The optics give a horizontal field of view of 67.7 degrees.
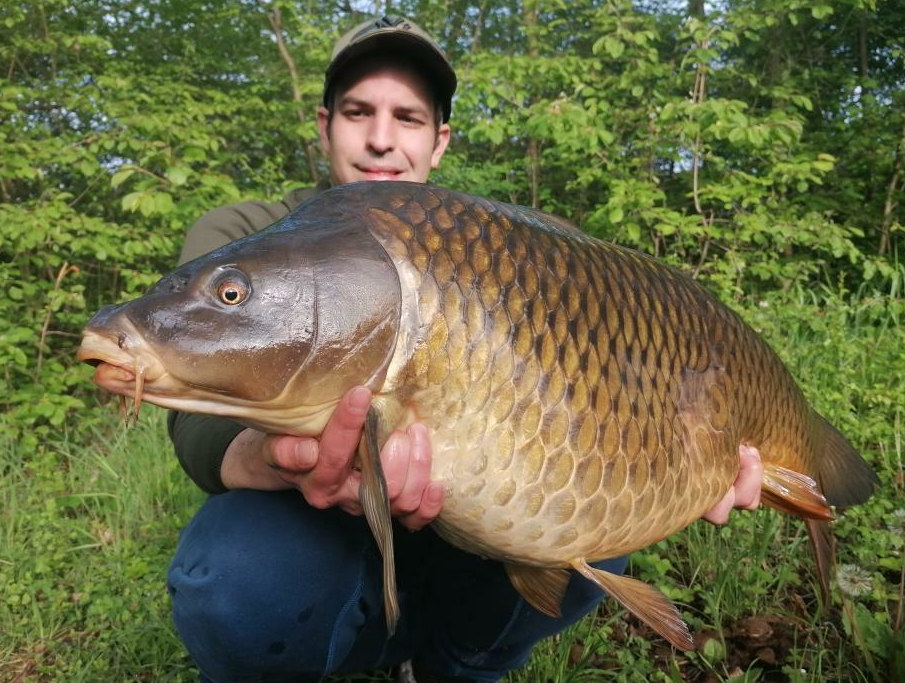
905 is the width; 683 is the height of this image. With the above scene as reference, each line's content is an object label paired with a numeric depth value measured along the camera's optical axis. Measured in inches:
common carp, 28.7
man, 34.2
